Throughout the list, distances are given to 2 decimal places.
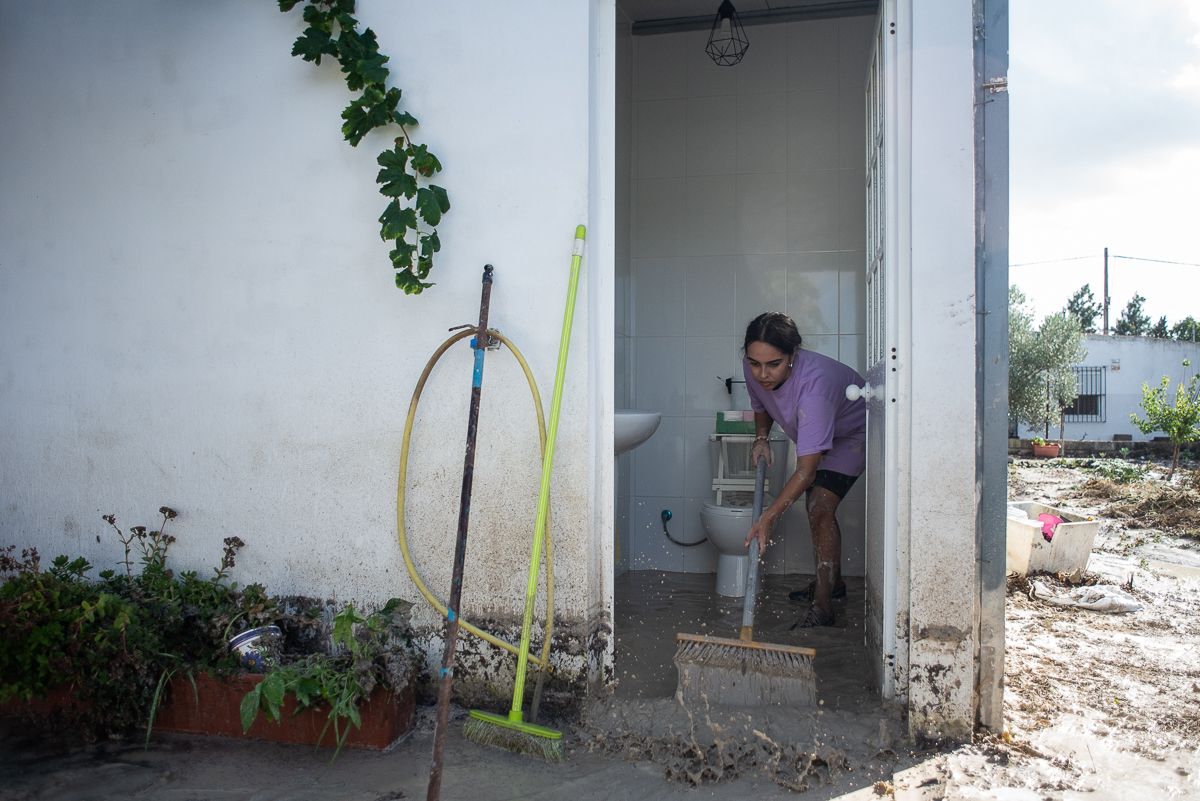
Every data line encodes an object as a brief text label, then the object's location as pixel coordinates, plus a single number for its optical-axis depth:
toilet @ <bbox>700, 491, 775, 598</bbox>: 3.64
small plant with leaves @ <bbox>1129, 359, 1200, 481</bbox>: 8.09
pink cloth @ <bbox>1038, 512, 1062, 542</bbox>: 4.00
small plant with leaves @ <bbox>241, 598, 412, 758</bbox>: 2.13
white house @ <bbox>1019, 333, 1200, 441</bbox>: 16.98
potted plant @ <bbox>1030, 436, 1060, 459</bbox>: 12.38
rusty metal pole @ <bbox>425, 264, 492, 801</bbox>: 1.80
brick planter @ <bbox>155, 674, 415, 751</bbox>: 2.22
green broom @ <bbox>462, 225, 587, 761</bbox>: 2.08
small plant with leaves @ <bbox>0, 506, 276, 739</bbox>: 2.21
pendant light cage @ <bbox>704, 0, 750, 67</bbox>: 3.95
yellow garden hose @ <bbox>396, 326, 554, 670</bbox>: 2.34
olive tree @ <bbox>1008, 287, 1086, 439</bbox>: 13.83
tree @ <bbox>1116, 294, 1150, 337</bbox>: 29.19
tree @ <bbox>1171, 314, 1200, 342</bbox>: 21.33
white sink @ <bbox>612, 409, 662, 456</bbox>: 3.22
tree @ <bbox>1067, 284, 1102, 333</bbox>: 31.20
